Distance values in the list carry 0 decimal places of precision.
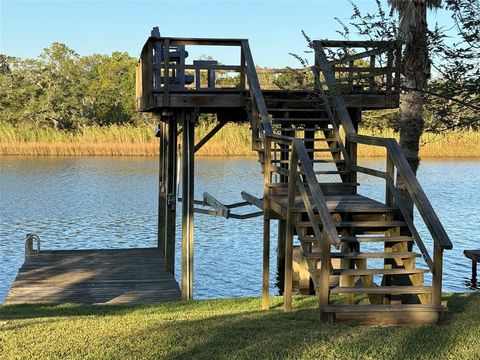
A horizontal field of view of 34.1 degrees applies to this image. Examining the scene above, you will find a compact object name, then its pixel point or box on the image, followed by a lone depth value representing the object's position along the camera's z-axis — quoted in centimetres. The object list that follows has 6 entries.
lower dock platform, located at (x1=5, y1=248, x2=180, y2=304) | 1287
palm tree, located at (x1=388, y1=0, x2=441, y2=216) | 943
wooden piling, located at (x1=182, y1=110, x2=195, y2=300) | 1455
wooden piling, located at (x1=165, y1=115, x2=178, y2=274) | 1608
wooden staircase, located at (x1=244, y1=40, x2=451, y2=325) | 762
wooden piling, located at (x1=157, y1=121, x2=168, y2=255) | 1861
